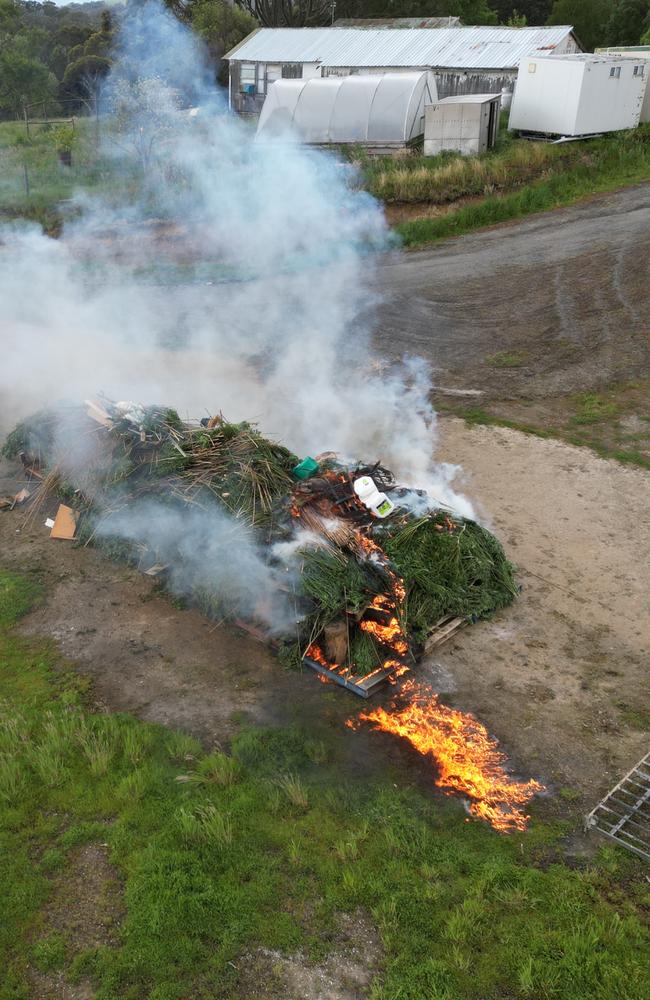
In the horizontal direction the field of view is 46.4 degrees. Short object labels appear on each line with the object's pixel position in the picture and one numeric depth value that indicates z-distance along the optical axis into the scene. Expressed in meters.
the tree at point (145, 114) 19.31
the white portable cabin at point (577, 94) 20.59
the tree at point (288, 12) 33.06
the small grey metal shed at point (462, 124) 20.78
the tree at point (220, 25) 25.97
